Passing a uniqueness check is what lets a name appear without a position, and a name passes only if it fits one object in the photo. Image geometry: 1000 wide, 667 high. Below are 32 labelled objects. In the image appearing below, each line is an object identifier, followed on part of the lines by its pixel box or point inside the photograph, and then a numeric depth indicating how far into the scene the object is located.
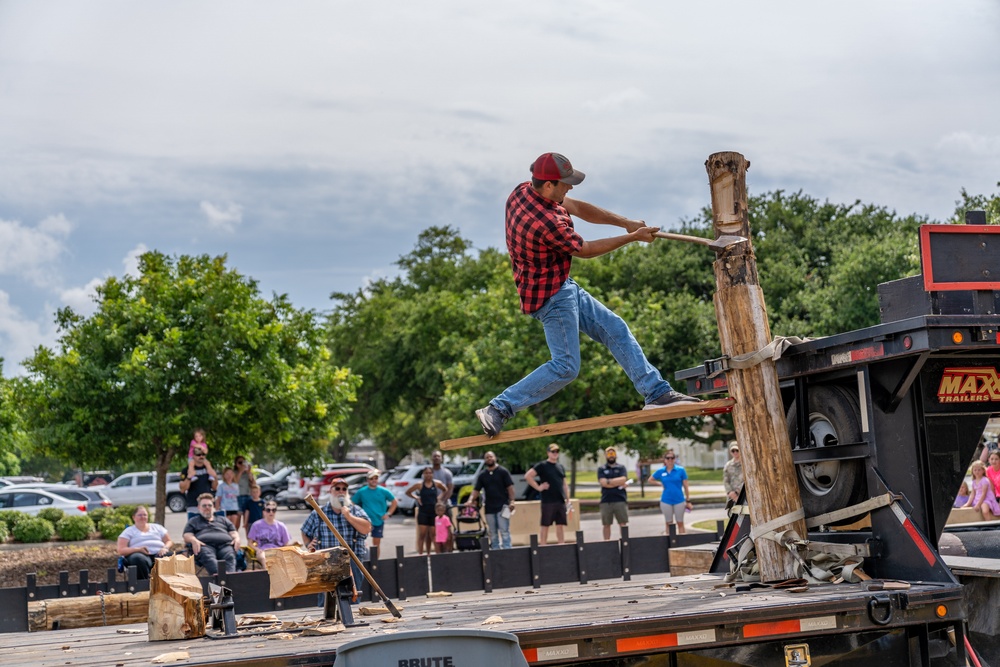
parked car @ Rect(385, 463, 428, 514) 33.00
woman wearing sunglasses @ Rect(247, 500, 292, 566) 13.47
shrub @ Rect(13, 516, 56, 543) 20.75
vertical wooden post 6.59
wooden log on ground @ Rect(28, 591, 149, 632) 9.32
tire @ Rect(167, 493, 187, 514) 38.64
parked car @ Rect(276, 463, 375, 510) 39.32
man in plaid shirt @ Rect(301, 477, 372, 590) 11.30
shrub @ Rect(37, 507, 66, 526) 21.97
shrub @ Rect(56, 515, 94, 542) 20.97
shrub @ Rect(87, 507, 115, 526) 22.67
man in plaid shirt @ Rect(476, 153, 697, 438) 6.59
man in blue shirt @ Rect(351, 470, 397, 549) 16.50
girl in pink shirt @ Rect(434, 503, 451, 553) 17.67
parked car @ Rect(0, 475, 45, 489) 67.06
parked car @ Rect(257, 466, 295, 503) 42.78
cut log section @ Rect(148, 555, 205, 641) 6.16
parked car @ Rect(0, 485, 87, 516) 29.67
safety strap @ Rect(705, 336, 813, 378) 6.55
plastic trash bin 4.28
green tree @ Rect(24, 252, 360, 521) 18.64
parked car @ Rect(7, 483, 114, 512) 31.95
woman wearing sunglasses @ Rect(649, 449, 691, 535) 18.17
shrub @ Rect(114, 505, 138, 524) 22.47
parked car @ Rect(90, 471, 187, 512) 41.25
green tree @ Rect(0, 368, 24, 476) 28.67
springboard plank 6.36
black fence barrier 10.28
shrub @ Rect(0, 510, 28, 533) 21.25
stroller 17.62
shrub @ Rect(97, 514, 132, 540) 21.09
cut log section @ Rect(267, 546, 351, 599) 6.17
